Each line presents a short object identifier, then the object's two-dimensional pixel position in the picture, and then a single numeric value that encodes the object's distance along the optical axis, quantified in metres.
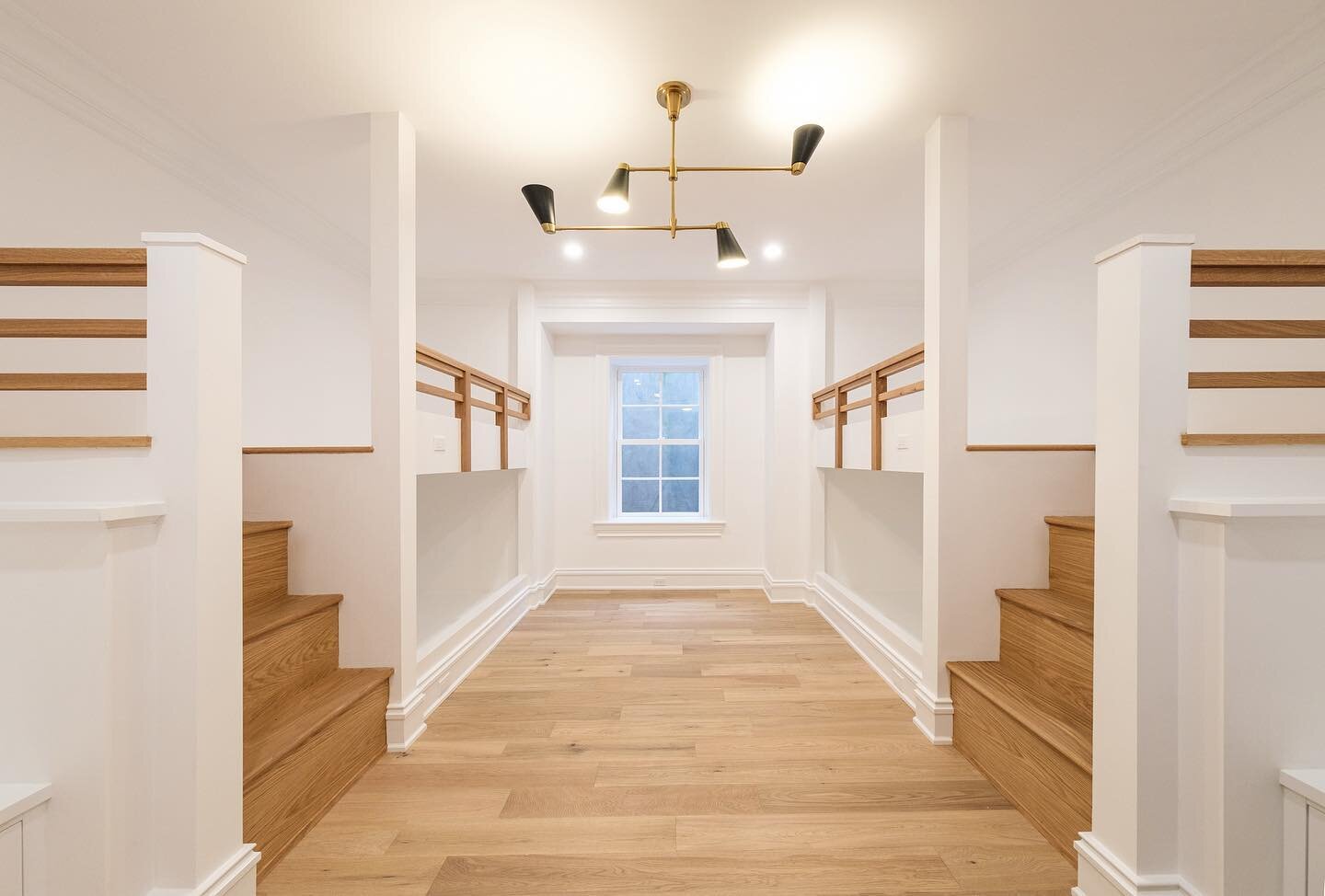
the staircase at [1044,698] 1.52
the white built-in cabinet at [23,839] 0.99
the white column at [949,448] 2.14
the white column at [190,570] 1.13
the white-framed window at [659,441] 5.00
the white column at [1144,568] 1.16
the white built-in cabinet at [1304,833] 1.05
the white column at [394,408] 2.10
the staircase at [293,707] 1.49
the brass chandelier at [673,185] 1.90
